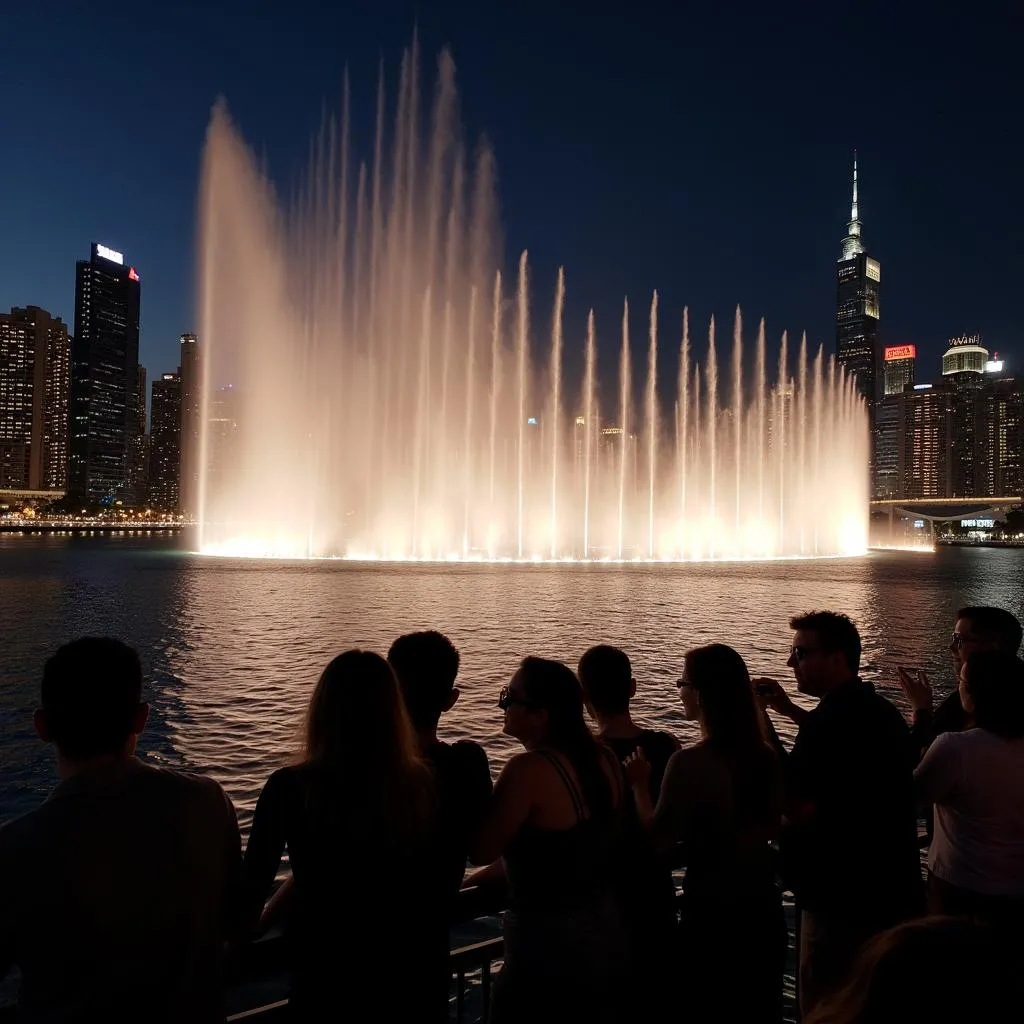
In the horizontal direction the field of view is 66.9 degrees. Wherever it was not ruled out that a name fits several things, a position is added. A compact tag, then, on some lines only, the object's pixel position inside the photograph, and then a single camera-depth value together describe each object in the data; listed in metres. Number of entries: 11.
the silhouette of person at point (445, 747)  2.58
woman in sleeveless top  2.61
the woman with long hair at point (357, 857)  2.35
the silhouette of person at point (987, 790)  3.20
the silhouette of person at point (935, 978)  1.09
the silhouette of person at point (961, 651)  4.23
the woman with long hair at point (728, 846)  3.08
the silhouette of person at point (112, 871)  1.83
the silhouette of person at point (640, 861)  2.98
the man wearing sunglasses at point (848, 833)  3.05
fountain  50.06
